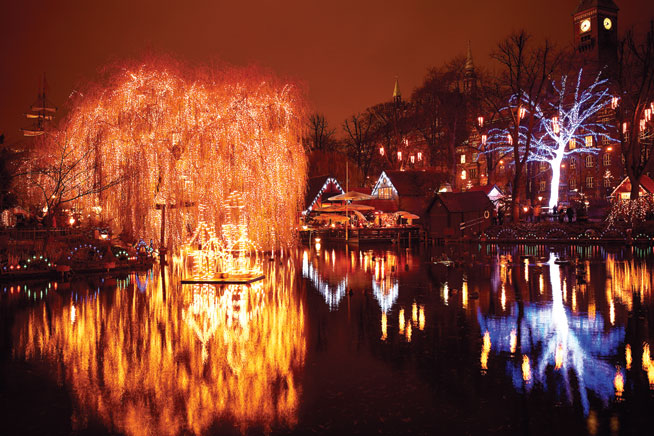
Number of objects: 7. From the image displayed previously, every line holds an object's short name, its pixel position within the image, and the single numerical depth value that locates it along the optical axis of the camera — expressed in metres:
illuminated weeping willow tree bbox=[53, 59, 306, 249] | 23.91
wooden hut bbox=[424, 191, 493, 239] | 46.28
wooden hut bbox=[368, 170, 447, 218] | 60.06
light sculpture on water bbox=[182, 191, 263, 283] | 18.06
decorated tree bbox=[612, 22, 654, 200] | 38.47
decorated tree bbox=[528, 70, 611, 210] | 47.59
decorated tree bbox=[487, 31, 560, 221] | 43.88
